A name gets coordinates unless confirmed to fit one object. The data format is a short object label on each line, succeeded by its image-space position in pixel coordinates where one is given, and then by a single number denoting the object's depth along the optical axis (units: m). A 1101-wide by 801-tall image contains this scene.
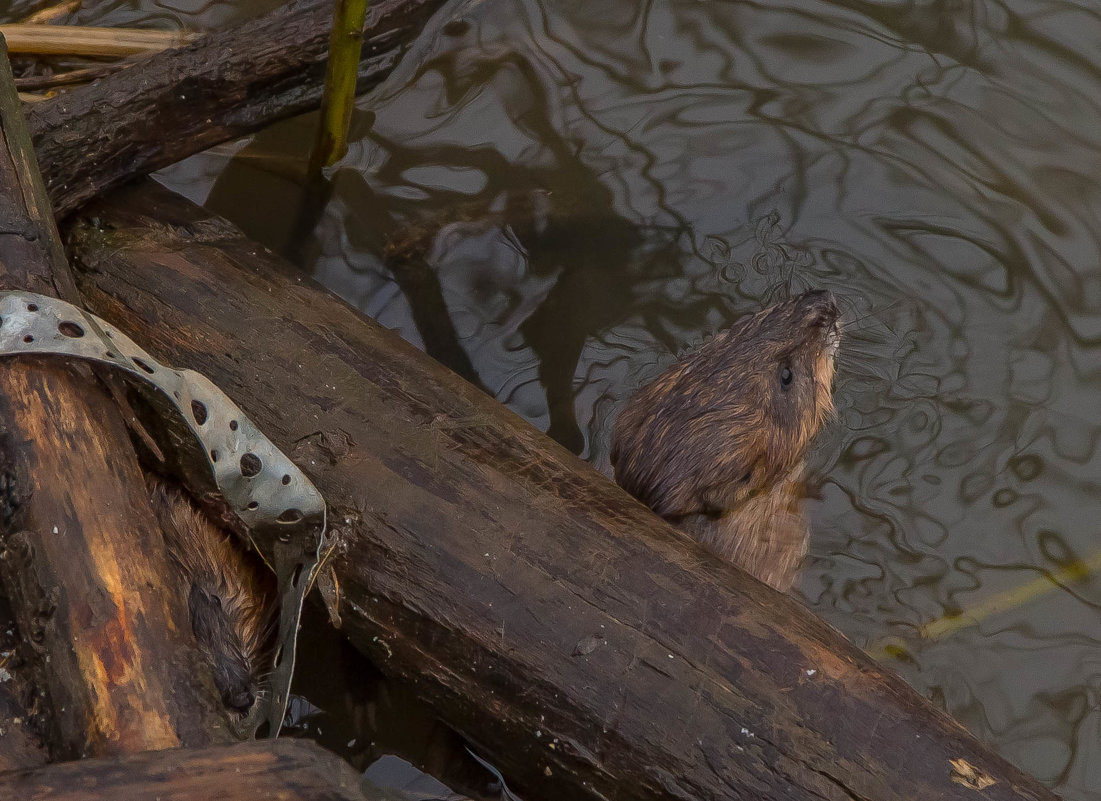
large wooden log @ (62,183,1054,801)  4.52
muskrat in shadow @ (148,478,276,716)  5.35
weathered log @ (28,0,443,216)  6.74
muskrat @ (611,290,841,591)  6.86
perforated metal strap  4.91
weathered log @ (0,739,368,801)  3.74
